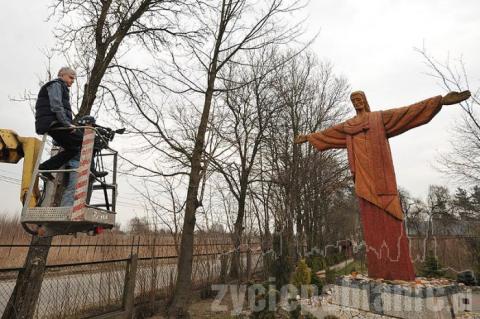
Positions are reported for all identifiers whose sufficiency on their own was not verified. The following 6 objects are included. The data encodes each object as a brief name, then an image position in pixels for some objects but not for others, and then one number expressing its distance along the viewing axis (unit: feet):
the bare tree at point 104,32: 23.25
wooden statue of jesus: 22.03
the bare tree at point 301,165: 51.54
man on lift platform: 13.32
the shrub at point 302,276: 29.22
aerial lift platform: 12.21
